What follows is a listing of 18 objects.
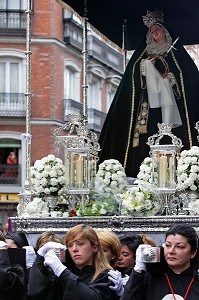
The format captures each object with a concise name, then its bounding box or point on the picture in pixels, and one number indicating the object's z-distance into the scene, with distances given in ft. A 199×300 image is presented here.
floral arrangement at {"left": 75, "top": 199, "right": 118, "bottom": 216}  41.06
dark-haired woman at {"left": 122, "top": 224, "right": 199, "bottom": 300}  20.10
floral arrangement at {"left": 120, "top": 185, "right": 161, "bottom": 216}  40.04
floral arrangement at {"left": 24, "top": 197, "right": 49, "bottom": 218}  42.29
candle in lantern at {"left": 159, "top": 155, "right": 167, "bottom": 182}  42.04
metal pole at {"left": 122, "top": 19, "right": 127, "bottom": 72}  54.43
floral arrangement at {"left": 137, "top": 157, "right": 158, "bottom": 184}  43.23
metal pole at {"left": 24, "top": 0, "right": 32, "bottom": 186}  43.86
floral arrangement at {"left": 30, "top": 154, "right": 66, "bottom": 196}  42.57
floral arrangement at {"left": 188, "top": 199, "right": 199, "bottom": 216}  40.52
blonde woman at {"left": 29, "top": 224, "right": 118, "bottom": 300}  21.13
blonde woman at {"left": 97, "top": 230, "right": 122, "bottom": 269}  23.24
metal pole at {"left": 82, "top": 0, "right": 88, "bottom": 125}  50.31
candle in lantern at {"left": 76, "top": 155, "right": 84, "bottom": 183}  43.42
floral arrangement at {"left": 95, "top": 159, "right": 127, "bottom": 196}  43.62
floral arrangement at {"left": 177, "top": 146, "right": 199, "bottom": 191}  40.98
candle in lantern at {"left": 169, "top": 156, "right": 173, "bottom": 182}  42.01
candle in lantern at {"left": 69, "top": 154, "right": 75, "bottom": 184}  43.39
